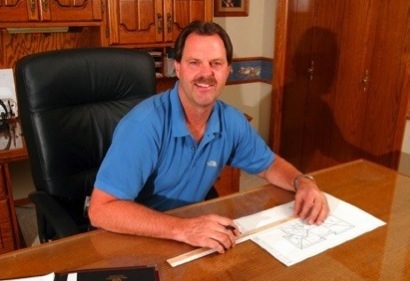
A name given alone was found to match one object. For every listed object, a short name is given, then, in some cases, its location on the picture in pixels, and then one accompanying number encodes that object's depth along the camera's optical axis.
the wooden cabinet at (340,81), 2.45
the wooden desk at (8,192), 1.81
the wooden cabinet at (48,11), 1.97
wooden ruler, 0.96
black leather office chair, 1.39
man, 1.07
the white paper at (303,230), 1.02
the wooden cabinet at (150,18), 2.25
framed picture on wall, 3.01
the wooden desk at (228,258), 0.93
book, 0.88
